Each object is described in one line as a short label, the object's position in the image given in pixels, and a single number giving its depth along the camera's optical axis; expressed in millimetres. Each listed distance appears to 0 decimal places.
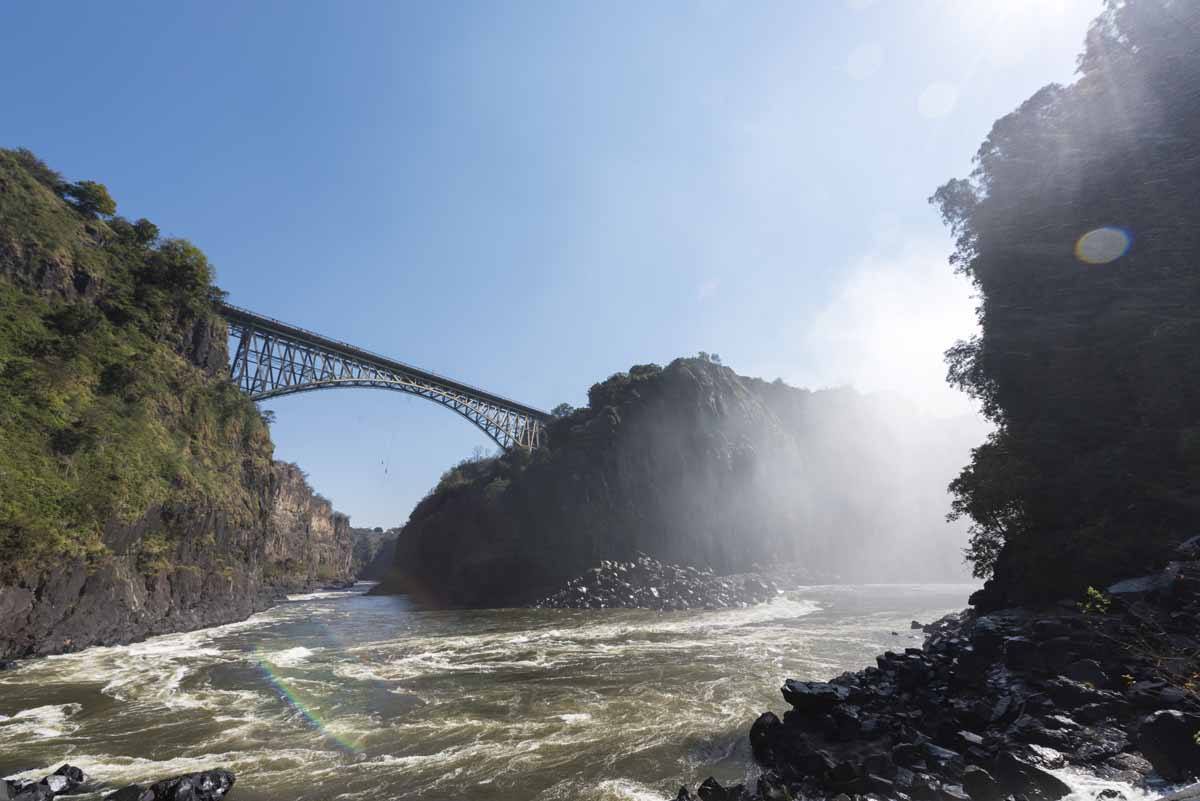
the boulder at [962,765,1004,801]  7064
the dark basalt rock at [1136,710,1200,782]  6699
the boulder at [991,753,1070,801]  6883
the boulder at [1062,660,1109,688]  9234
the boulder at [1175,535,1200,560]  11285
